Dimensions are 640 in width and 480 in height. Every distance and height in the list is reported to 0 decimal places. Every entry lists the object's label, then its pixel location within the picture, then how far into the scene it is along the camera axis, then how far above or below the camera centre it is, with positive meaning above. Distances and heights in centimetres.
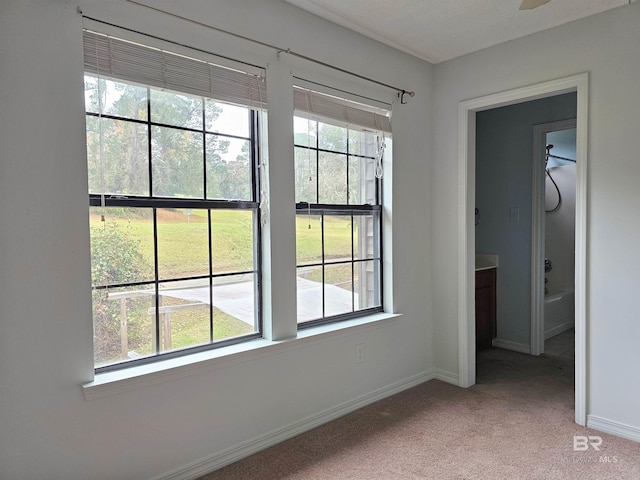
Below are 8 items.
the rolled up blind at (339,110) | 252 +71
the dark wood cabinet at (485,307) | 397 -81
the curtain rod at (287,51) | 194 +96
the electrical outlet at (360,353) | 285 -86
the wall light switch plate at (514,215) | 407 +6
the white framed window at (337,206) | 263 +11
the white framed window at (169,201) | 188 +12
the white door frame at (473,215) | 262 +4
